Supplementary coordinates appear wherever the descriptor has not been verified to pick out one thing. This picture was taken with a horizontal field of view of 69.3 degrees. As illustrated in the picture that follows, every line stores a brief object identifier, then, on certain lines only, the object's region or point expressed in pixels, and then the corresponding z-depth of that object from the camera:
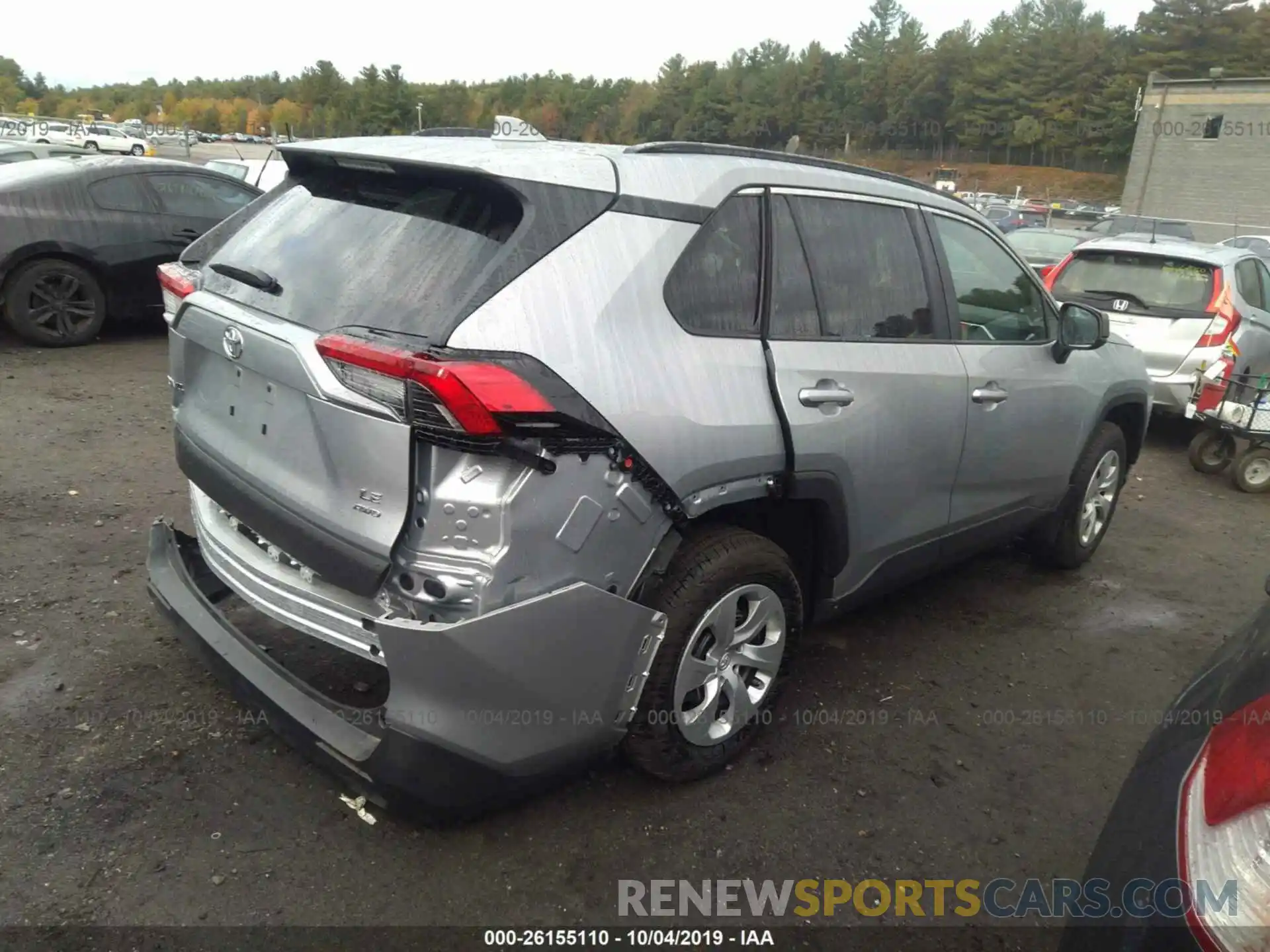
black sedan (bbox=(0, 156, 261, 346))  7.44
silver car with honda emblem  7.28
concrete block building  46.84
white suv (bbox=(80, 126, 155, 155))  39.25
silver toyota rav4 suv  2.13
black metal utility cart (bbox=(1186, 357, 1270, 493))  6.31
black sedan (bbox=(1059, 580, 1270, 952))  1.34
